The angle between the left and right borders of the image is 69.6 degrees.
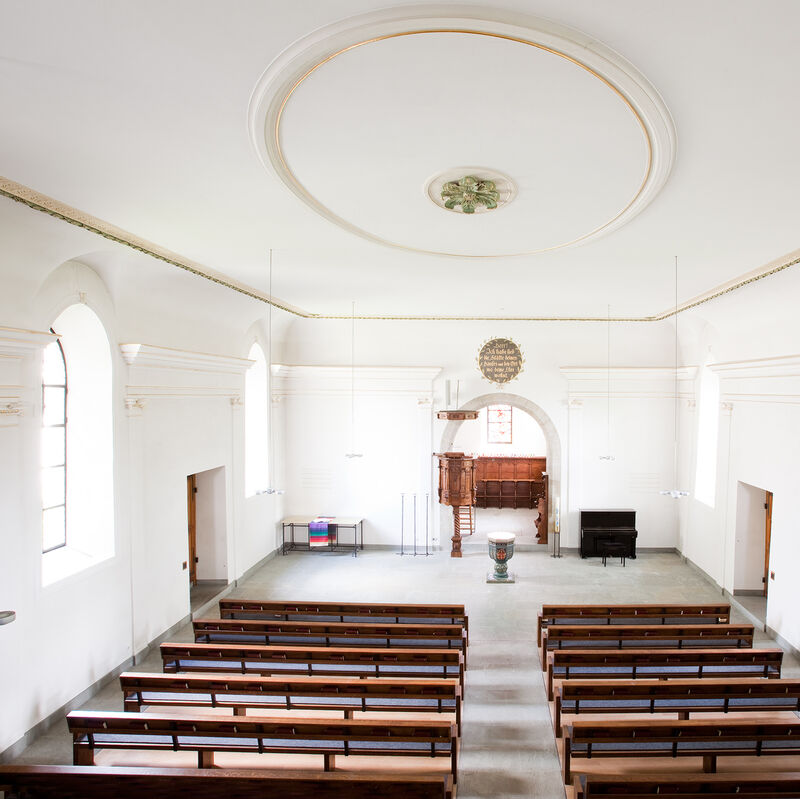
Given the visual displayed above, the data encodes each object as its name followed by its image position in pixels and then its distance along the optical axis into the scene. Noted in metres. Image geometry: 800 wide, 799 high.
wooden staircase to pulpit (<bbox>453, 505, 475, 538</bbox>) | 13.32
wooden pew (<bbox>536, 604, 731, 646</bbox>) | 8.12
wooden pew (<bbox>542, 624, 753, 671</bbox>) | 7.34
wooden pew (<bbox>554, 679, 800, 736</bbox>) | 5.62
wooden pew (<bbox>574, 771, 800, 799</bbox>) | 4.30
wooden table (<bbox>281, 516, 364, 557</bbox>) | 13.28
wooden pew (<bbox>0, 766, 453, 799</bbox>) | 4.26
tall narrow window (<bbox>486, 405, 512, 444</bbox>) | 19.53
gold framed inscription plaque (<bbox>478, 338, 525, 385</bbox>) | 13.39
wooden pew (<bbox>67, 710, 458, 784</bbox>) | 4.82
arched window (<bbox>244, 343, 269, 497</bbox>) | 12.50
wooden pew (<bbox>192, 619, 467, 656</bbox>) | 7.24
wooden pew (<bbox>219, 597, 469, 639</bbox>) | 8.04
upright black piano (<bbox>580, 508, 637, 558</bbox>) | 13.00
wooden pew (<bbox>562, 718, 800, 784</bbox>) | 4.94
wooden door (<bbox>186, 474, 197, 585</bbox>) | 10.53
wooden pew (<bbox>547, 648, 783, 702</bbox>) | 6.45
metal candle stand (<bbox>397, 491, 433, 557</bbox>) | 13.42
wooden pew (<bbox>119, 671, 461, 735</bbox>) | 5.49
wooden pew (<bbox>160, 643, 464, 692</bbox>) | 6.41
